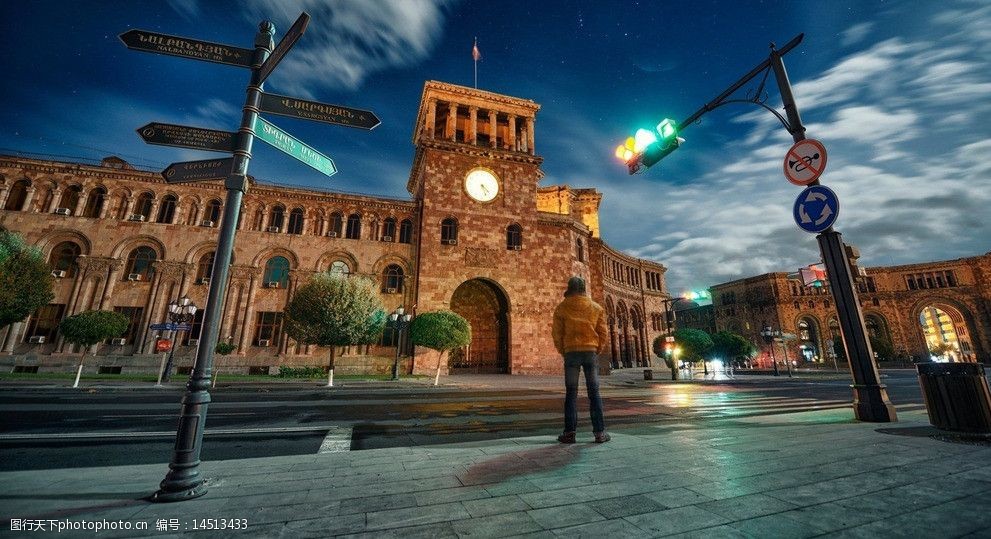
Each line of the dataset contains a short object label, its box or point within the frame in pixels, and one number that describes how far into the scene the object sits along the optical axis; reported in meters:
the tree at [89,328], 16.84
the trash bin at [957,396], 4.04
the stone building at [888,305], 39.94
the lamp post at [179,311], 17.11
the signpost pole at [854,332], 5.33
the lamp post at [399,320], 17.95
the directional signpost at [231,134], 3.43
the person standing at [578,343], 4.12
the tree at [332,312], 17.73
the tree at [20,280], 16.12
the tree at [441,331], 18.20
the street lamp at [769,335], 27.93
